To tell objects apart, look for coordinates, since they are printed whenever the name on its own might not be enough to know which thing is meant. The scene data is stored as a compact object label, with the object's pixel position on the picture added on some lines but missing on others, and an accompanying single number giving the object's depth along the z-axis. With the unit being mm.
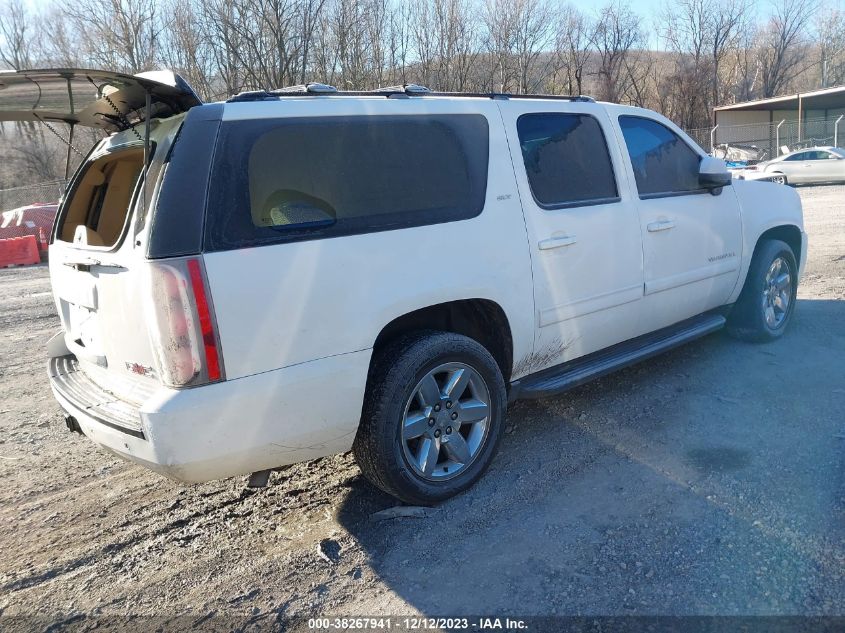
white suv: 2686
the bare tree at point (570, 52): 45719
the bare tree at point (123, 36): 31828
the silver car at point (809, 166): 22891
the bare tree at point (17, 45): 47281
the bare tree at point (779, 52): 59594
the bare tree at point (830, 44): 59594
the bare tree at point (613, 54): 49094
